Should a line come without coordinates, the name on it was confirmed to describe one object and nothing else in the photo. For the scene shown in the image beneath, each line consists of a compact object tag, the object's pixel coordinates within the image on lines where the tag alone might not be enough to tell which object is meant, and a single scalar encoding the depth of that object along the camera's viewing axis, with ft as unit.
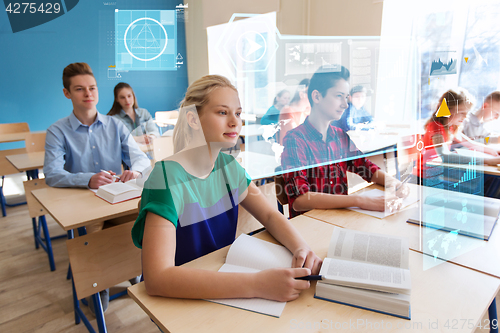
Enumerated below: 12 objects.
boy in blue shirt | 3.97
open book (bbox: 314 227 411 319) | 1.76
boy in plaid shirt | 3.41
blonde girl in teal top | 1.90
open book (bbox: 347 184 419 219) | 3.22
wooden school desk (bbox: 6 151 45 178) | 5.94
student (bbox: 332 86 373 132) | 3.71
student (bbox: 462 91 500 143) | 3.43
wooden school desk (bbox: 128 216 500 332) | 1.69
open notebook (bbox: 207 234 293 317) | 2.18
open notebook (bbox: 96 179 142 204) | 3.84
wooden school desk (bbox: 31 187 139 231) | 3.32
